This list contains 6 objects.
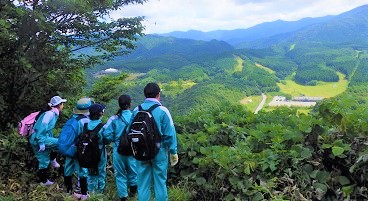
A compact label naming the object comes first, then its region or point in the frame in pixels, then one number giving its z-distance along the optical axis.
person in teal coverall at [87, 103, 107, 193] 4.56
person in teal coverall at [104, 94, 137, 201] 4.48
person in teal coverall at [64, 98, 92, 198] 4.66
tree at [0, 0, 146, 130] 6.66
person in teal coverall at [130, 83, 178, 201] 3.73
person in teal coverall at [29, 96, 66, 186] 4.71
